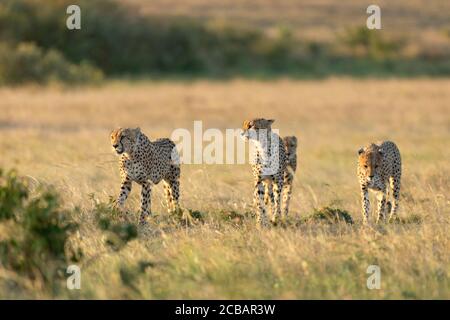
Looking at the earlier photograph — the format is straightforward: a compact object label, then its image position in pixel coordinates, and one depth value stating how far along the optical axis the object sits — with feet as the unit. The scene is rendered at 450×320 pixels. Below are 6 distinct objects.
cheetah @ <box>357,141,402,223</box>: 59.93
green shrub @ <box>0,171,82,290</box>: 43.73
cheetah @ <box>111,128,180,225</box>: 59.41
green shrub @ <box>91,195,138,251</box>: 45.27
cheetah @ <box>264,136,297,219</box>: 64.18
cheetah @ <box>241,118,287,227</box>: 59.72
